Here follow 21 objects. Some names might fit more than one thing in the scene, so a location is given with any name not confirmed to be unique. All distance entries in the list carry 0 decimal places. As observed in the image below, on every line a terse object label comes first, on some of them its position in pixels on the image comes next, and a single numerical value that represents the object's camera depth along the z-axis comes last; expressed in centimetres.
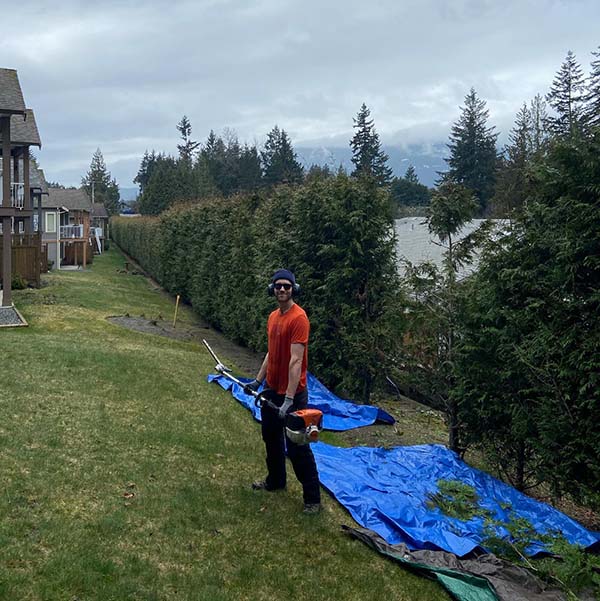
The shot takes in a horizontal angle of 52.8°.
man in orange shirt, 545
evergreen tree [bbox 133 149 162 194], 11216
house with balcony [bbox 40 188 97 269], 3806
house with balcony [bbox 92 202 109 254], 6231
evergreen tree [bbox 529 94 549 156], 3966
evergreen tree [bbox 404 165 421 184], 6805
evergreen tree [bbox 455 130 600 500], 570
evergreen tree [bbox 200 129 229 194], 8164
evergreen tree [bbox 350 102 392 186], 5816
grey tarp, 456
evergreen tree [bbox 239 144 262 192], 7369
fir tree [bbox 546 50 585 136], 4669
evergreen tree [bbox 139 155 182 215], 7138
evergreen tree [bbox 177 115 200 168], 11669
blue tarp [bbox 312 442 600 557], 558
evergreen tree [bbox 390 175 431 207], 5241
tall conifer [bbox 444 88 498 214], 4878
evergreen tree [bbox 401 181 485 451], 813
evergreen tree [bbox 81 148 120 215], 10456
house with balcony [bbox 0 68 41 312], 1644
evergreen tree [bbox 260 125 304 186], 6700
